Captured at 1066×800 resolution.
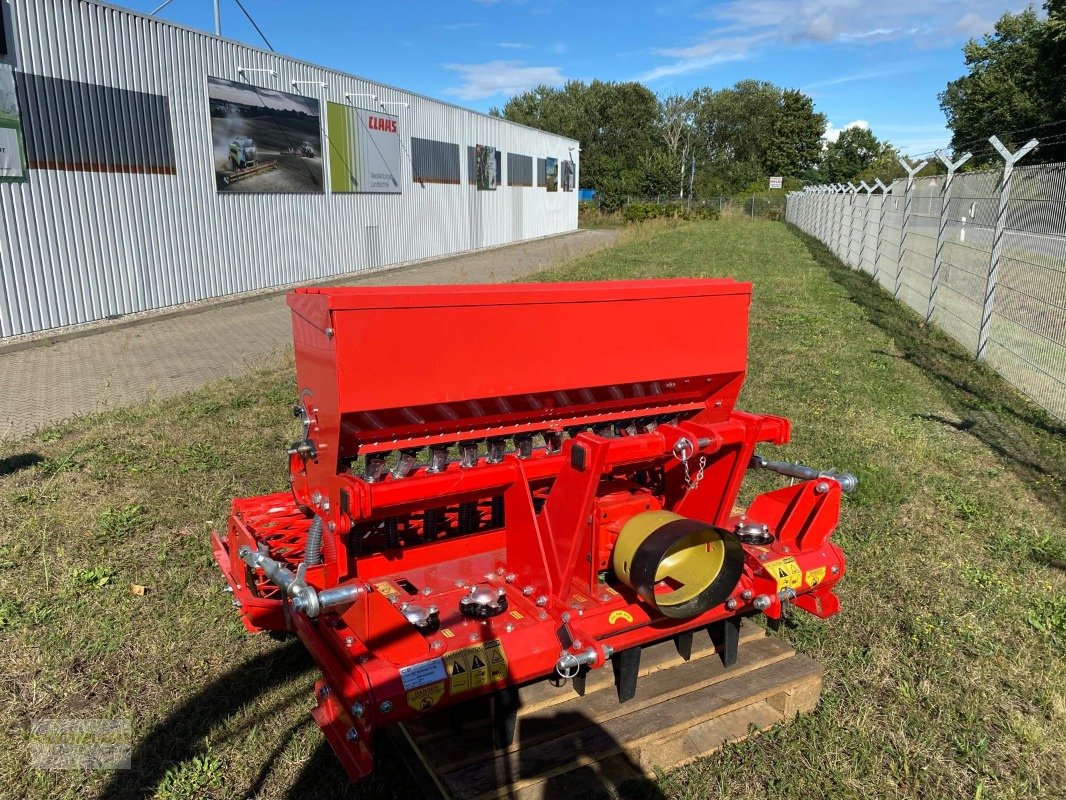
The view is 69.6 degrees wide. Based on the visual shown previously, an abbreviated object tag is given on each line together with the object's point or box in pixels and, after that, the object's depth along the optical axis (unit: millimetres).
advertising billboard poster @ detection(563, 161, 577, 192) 40750
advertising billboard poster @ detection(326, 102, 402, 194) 18141
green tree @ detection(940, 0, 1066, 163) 30797
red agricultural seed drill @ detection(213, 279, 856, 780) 2713
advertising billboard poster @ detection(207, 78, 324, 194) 14492
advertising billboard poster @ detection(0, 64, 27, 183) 10320
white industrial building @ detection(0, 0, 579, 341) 10844
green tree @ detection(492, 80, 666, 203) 73438
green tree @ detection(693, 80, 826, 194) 74688
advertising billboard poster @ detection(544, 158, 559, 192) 37094
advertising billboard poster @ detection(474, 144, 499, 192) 27469
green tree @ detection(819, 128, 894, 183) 71000
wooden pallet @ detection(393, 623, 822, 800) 2738
